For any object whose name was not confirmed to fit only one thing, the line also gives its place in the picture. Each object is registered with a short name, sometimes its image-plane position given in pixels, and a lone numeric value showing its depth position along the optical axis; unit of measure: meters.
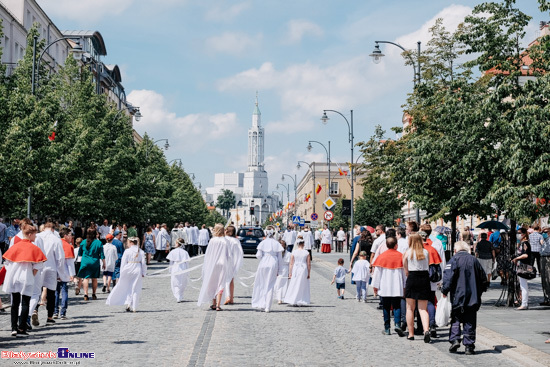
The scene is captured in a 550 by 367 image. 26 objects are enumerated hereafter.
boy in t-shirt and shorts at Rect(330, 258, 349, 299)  18.23
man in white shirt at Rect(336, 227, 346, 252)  51.90
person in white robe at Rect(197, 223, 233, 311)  15.42
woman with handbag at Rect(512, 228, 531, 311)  16.19
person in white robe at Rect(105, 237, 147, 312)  15.34
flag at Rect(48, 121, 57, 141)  25.72
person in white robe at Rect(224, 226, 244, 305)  15.65
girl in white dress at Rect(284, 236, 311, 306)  16.75
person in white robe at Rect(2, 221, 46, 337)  11.55
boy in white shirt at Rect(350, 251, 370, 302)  17.44
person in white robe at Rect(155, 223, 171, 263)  35.50
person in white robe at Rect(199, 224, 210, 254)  42.16
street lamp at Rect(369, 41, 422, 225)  26.05
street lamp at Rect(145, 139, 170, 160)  64.81
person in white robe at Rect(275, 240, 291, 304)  17.42
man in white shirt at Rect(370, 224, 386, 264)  15.61
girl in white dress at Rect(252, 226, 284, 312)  15.60
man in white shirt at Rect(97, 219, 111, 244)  32.05
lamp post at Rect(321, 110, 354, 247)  42.57
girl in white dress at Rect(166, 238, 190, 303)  17.31
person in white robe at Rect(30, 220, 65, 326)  12.80
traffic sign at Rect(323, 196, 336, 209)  46.09
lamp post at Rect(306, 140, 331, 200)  57.80
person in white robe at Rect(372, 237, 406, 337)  11.91
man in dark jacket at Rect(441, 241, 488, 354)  10.45
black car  40.12
